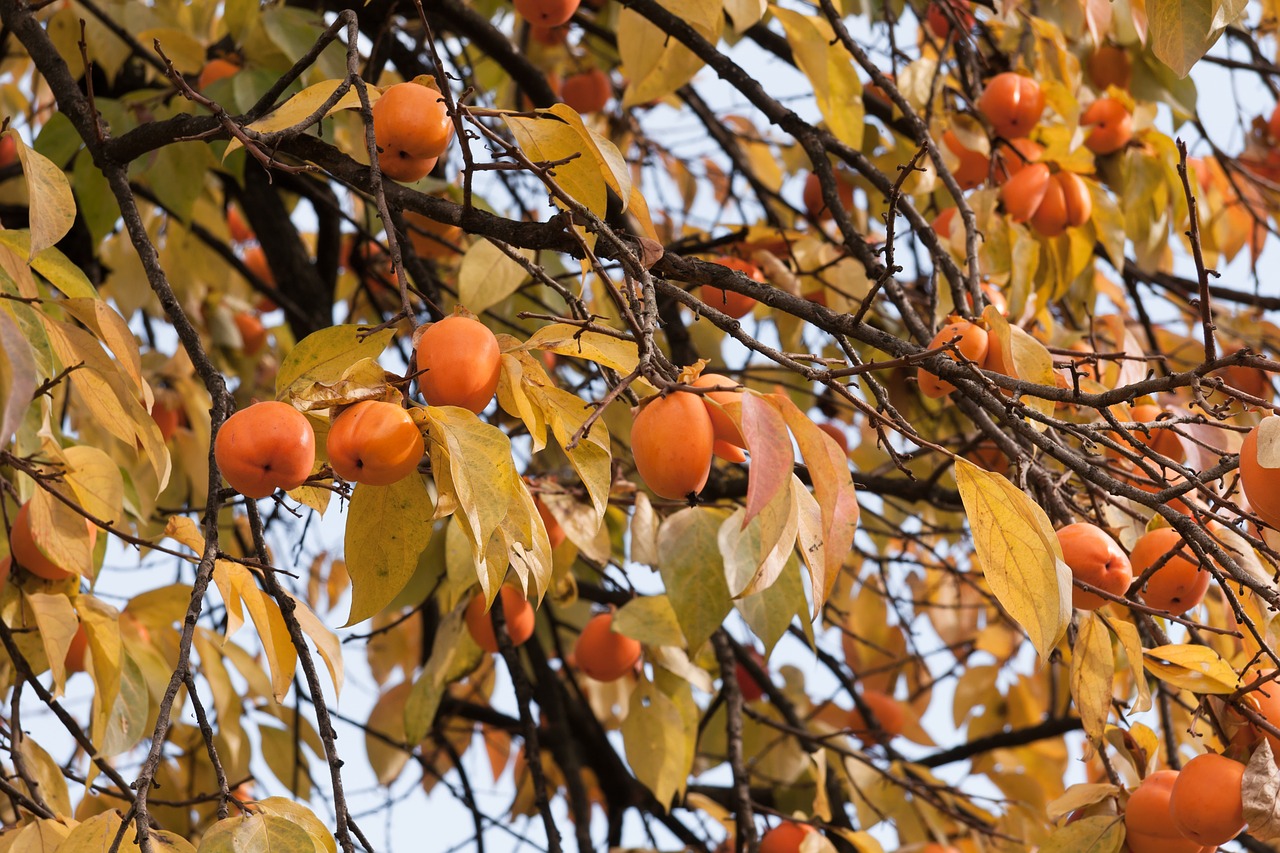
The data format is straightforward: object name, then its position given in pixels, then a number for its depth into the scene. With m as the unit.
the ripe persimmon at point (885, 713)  4.56
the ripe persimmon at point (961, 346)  3.04
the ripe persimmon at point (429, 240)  4.24
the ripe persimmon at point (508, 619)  3.41
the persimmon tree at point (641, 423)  2.87
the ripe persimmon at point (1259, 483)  2.86
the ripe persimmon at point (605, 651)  3.49
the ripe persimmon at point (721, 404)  2.84
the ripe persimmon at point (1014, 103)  3.50
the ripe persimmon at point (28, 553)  3.17
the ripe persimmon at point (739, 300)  3.47
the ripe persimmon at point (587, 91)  4.82
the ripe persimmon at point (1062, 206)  3.46
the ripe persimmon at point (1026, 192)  3.44
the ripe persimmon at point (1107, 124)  3.65
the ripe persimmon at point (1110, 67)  4.13
